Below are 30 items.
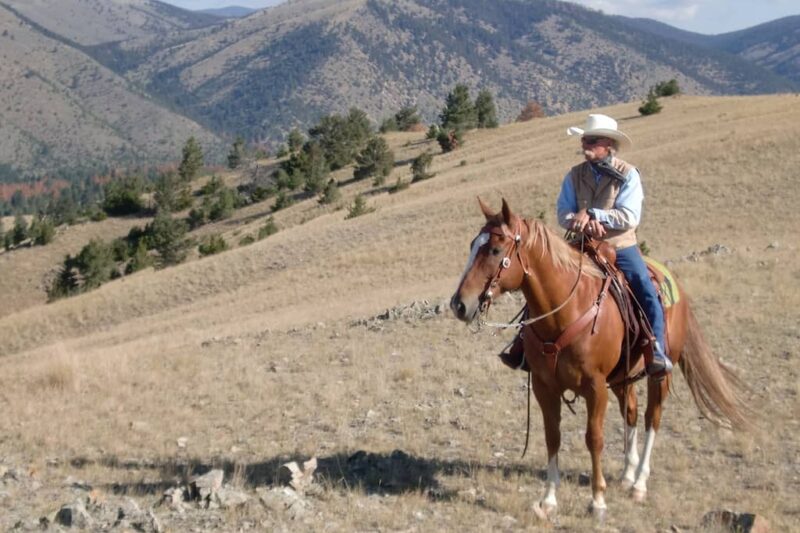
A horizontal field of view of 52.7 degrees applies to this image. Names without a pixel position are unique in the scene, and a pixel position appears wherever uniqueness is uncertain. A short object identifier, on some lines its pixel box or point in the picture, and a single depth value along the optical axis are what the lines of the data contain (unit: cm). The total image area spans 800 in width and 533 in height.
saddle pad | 706
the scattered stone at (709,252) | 1882
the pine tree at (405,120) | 8088
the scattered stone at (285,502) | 621
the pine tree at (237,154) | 8006
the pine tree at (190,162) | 7131
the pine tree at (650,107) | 5381
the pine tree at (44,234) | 5612
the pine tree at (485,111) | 6694
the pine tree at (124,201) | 6656
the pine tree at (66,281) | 4237
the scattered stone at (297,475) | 675
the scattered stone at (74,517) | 569
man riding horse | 636
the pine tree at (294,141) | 7369
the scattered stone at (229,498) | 623
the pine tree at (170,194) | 6400
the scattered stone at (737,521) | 575
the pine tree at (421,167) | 4809
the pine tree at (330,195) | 4855
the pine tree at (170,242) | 4797
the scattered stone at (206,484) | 633
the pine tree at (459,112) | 6291
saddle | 651
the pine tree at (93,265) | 4297
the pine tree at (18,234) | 6400
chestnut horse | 562
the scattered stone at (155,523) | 565
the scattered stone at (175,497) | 620
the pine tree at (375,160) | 5534
